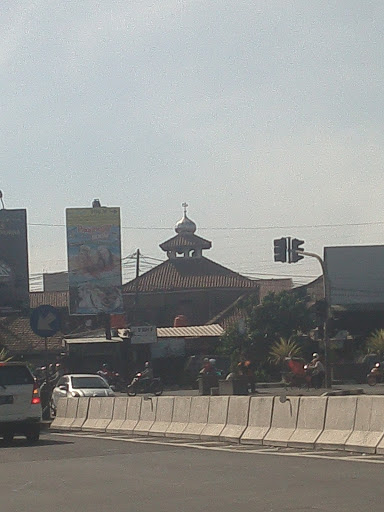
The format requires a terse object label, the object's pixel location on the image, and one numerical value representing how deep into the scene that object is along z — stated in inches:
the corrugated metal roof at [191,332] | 2625.5
